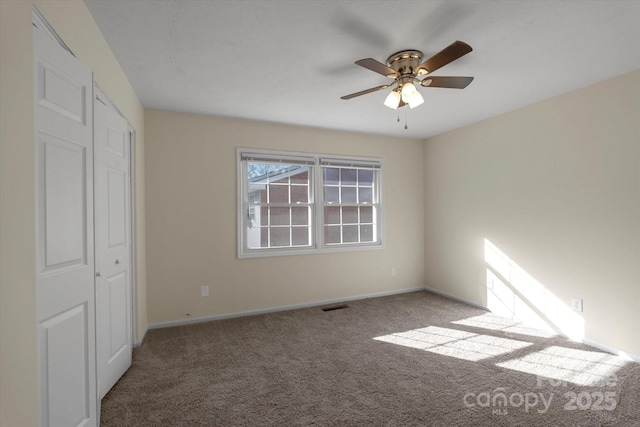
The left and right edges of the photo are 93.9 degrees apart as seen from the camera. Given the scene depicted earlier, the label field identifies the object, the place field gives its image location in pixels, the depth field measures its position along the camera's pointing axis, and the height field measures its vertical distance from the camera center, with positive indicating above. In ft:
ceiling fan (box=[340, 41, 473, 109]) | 6.82 +3.34
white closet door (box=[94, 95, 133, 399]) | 6.98 -0.80
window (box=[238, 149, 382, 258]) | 13.16 +0.55
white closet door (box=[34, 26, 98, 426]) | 4.32 -0.30
